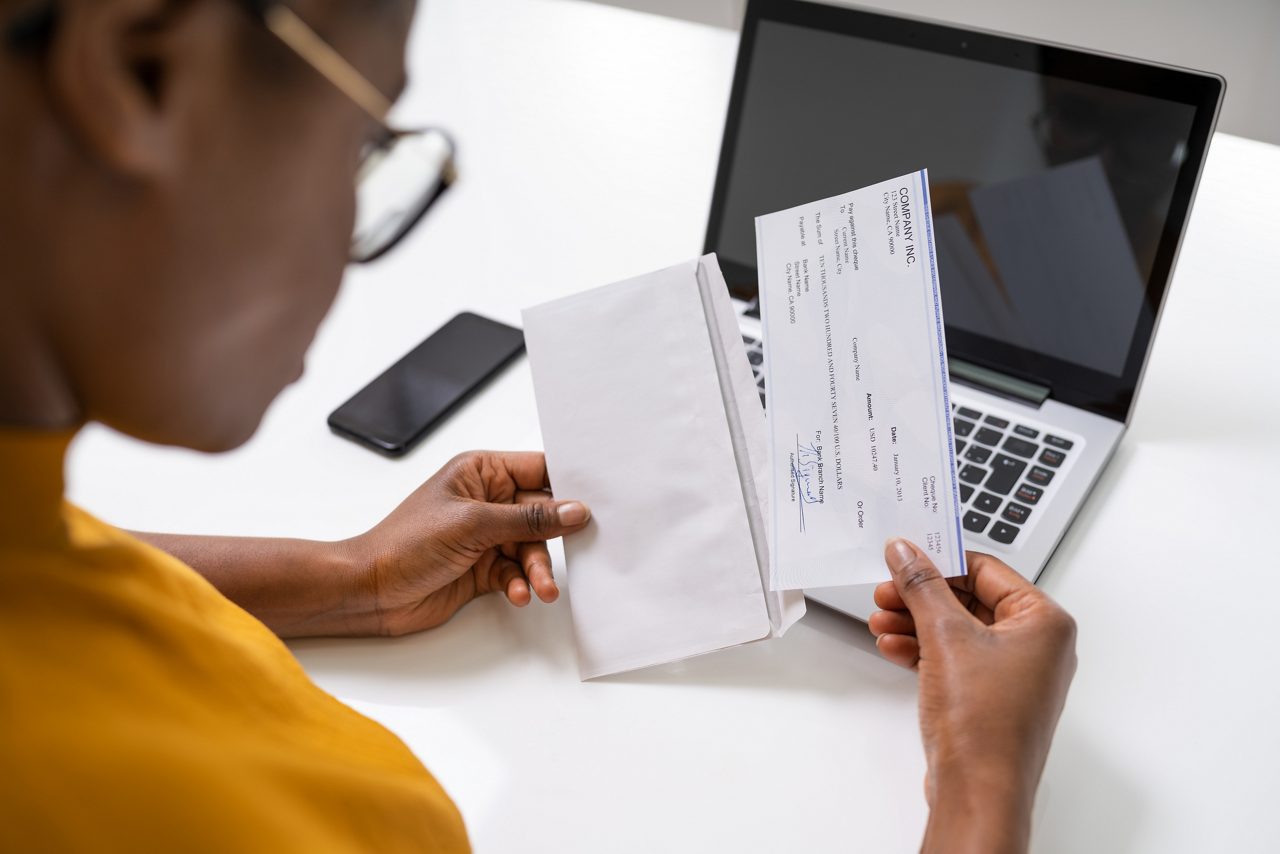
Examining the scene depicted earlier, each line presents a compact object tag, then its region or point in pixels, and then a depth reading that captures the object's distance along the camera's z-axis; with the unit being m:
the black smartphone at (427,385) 0.96
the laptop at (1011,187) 0.80
